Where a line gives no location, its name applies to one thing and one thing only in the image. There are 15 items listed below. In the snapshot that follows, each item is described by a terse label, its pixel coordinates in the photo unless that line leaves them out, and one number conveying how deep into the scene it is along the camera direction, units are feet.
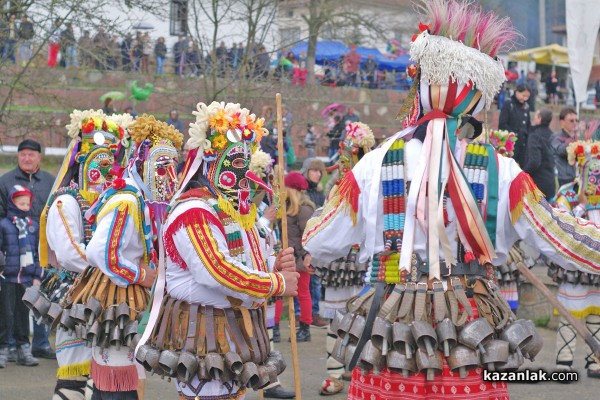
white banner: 43.68
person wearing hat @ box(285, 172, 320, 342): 38.09
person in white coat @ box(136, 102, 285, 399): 18.24
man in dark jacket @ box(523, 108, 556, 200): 47.32
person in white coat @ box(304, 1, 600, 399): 16.16
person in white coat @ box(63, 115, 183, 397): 21.93
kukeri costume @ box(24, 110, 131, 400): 24.11
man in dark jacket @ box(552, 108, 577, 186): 40.96
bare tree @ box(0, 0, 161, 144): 40.75
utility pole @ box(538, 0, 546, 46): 142.59
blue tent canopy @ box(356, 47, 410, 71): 116.88
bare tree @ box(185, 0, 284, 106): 49.03
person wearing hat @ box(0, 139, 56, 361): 35.50
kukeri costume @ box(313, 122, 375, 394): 30.76
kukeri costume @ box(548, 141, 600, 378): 32.09
